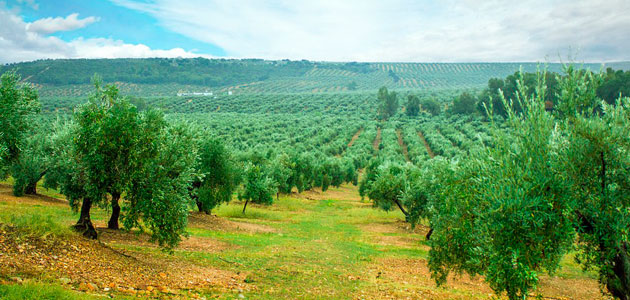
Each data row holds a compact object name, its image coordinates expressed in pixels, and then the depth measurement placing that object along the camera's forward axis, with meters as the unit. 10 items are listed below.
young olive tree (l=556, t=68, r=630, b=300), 8.41
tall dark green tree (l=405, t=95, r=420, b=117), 130.25
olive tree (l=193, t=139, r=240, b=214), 28.38
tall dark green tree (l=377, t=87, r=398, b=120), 132.62
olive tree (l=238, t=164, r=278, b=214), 36.72
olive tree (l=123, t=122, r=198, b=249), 13.84
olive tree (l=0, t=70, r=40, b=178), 15.39
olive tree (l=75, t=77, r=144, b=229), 13.55
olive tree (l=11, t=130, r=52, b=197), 26.28
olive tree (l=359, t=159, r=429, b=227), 30.42
